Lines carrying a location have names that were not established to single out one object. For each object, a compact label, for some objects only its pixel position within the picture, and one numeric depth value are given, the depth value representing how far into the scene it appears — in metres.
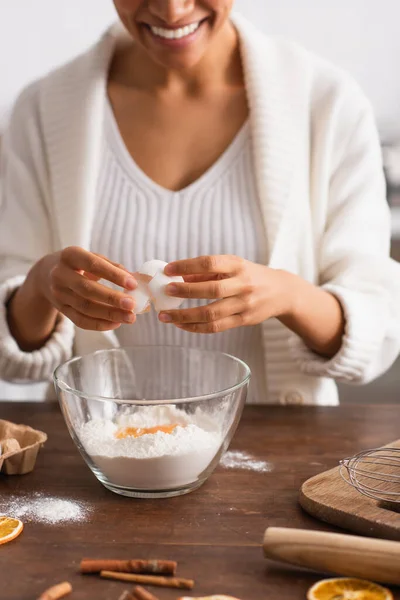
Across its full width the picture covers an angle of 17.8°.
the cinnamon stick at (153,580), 1.07
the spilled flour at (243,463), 1.33
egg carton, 1.29
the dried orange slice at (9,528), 1.15
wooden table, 1.09
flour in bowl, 1.24
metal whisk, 1.22
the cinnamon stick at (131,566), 1.10
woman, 1.63
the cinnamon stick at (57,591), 1.04
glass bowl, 1.24
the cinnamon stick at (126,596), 1.04
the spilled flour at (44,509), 1.20
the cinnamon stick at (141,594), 1.04
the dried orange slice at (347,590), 1.05
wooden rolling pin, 1.07
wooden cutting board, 1.15
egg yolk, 1.26
